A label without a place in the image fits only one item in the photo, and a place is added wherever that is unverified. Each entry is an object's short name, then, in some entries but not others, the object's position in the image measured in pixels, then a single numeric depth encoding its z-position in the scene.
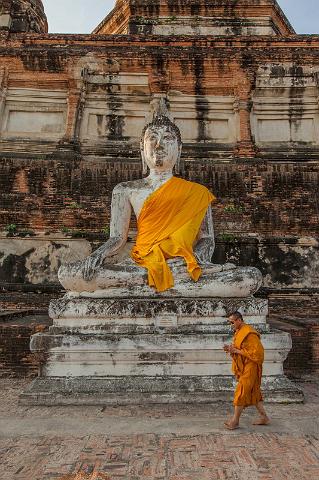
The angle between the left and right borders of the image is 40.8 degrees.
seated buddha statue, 5.17
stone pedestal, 4.39
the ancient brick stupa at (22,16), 13.40
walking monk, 3.49
